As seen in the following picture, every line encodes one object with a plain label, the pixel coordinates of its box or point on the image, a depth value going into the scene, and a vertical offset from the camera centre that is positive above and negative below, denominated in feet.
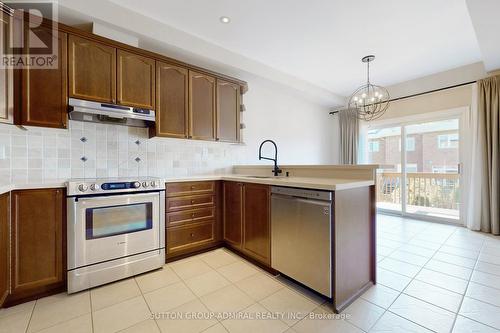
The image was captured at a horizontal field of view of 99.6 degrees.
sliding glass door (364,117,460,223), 12.76 -0.10
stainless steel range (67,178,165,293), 6.05 -1.99
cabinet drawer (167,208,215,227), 7.91 -1.98
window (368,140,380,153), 16.11 +1.50
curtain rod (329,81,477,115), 11.65 +4.50
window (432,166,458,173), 12.62 -0.23
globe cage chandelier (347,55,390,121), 9.80 +3.23
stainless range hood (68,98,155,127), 6.63 +1.81
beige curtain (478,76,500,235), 10.43 +0.80
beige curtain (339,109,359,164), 16.20 +2.34
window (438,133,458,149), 12.48 +1.49
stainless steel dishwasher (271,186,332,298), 5.23 -1.93
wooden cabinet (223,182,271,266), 7.08 -1.98
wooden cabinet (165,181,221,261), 7.89 -2.05
